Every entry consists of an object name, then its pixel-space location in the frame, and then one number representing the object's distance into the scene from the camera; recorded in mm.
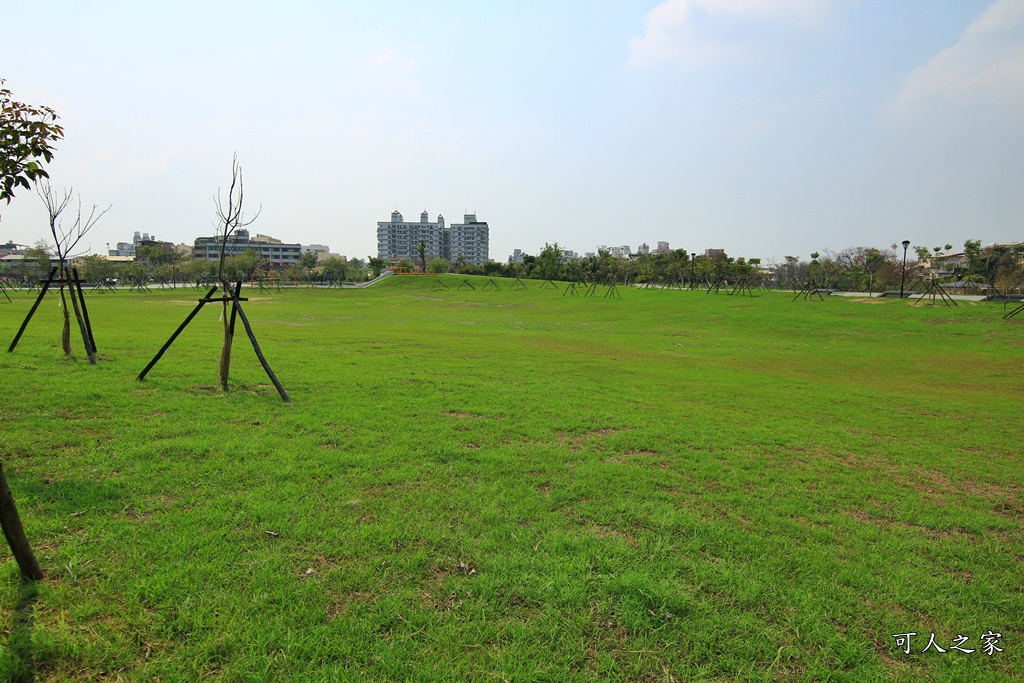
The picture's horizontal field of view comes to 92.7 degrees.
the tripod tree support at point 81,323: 10383
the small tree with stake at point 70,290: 10469
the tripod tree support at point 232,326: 8445
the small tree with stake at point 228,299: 8594
